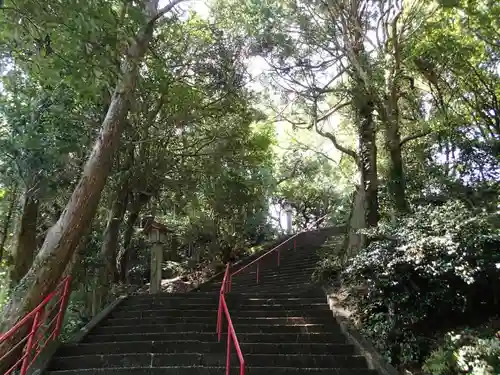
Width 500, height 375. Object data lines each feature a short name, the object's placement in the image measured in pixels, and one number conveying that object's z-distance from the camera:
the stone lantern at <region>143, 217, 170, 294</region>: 10.06
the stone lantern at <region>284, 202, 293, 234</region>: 20.42
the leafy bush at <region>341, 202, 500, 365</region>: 5.89
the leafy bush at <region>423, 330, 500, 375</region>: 4.73
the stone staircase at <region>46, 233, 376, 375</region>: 5.68
